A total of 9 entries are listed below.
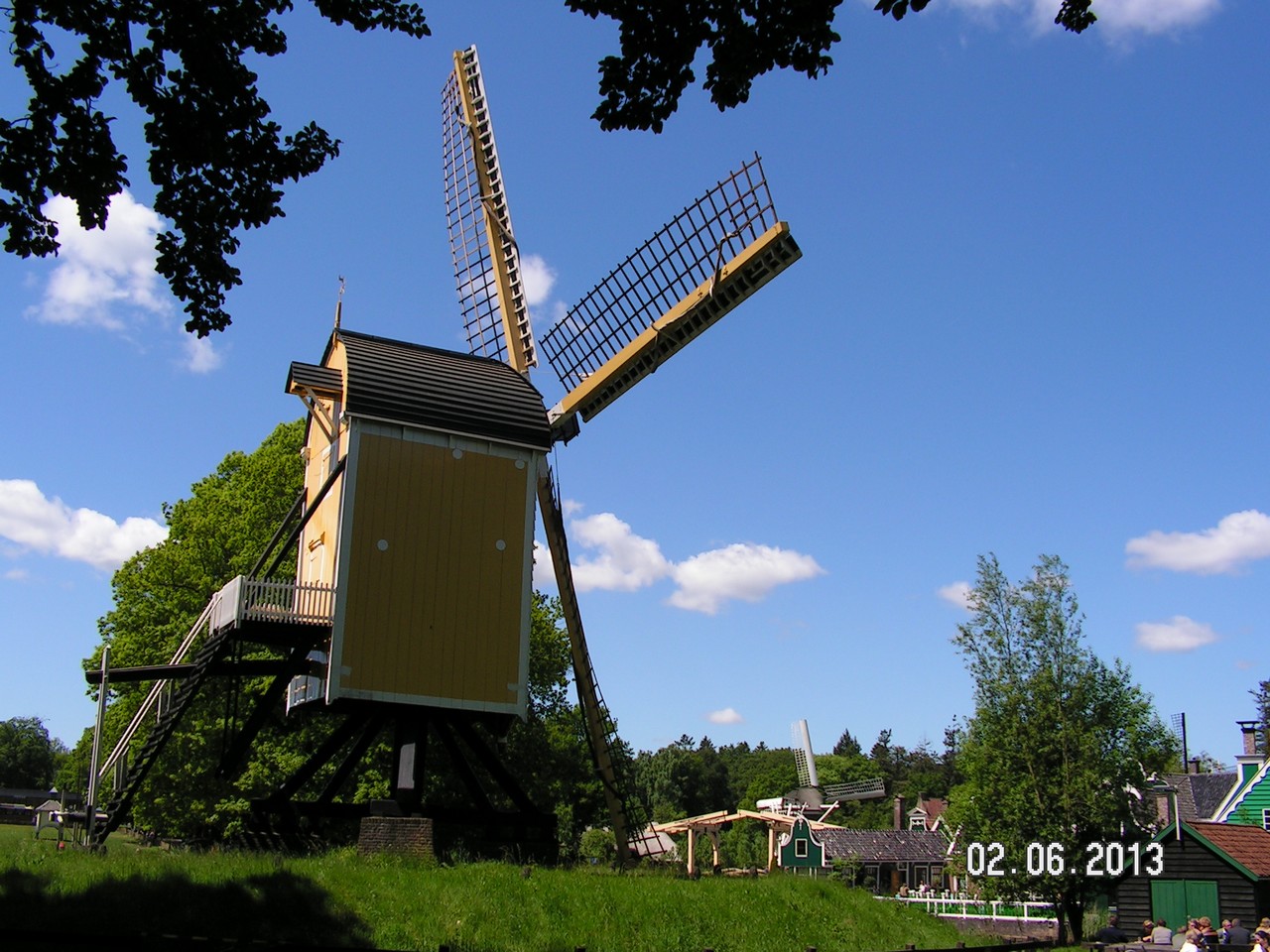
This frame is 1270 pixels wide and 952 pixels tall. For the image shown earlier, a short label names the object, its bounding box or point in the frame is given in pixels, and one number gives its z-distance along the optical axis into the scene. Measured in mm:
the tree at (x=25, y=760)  110000
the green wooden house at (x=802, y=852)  54756
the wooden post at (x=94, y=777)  17203
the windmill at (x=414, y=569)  17859
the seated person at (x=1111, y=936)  22377
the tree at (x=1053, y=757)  24672
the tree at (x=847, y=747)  121438
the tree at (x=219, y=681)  26812
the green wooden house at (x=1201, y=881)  28234
